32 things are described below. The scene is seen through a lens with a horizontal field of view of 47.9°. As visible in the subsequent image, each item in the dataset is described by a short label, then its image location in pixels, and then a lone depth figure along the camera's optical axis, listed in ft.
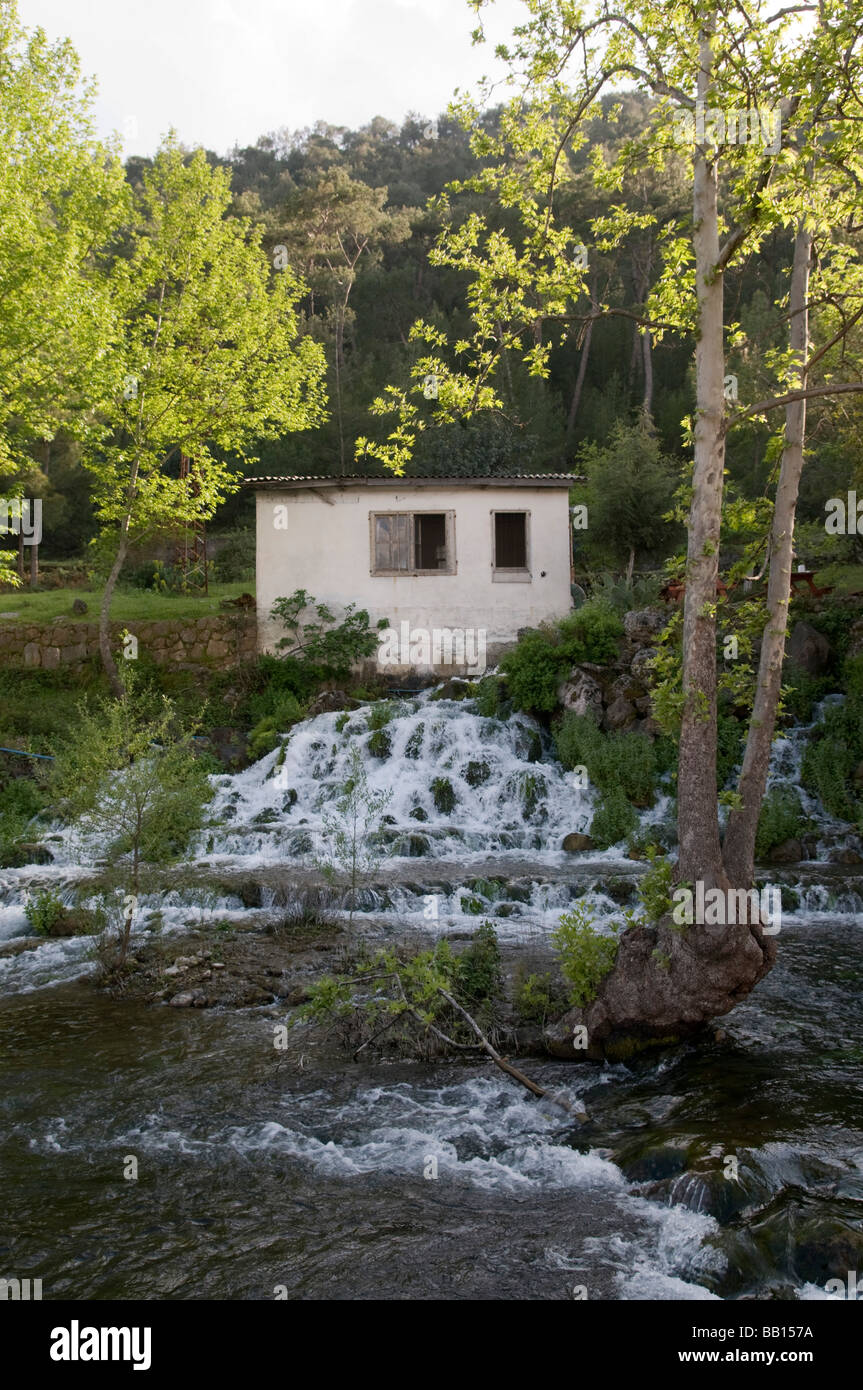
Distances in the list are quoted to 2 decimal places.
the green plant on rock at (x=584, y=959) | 25.63
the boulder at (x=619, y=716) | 54.80
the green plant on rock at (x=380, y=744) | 56.44
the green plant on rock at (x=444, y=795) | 52.44
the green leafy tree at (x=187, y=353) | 63.72
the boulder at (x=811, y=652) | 55.21
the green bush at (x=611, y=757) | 50.39
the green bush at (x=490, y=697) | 58.29
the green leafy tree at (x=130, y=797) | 32.63
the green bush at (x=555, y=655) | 57.82
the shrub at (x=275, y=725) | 58.34
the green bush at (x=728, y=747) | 50.37
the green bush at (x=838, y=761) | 48.37
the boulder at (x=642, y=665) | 55.52
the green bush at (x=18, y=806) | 46.55
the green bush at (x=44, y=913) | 36.73
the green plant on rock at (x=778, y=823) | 45.39
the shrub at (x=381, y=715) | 58.08
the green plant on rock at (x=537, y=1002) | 27.04
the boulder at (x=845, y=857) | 44.09
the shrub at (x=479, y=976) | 27.50
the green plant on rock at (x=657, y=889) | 24.84
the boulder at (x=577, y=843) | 47.55
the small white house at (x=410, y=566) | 69.56
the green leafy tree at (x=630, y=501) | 73.67
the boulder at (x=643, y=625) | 58.75
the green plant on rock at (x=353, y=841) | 37.29
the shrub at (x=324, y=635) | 67.31
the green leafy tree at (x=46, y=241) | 50.93
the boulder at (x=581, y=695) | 56.18
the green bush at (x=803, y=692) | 53.72
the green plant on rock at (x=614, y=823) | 47.83
